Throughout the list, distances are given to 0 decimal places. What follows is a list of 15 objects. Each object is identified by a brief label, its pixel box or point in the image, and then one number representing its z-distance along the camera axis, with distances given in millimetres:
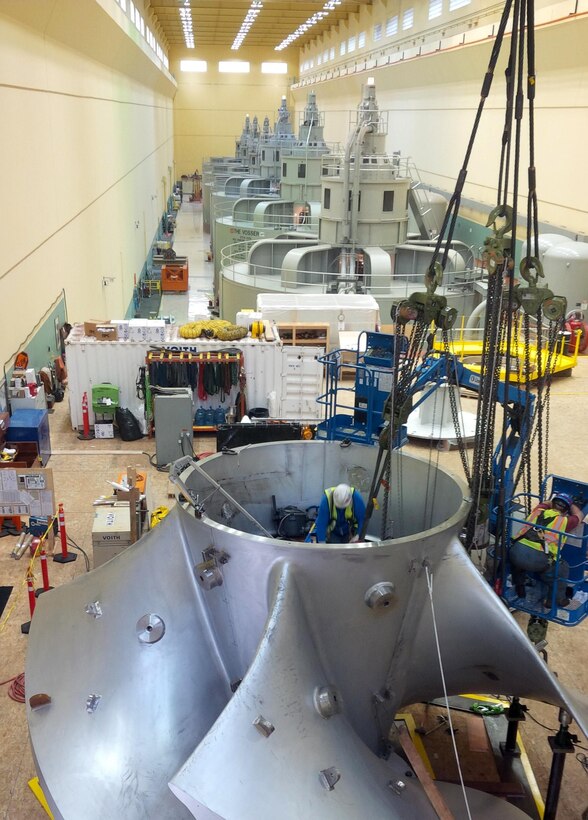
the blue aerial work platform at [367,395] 11094
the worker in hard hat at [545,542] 6676
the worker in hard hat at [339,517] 6023
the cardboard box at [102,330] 12547
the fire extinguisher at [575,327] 16891
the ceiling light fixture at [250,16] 36109
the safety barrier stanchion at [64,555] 8609
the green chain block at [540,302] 6168
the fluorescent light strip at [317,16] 36950
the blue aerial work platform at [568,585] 6695
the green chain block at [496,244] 5469
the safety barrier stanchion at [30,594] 7258
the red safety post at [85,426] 12414
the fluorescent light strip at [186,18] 38103
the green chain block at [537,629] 6879
